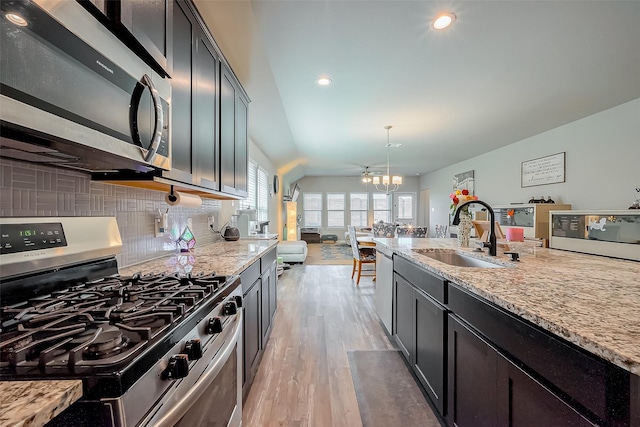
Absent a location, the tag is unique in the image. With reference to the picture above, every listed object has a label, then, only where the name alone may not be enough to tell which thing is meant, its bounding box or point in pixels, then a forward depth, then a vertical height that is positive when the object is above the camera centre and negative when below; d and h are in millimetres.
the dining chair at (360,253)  4531 -663
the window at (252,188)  4692 +471
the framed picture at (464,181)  7098 +919
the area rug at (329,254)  6516 -1140
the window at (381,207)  11250 +298
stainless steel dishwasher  2432 -672
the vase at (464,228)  2305 -115
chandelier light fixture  5992 +782
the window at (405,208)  11242 +261
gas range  518 -283
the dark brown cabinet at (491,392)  773 -609
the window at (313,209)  11258 +210
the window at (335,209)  11242 +211
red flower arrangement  2214 +136
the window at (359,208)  11234 +256
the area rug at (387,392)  1591 -1187
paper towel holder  1674 +100
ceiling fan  7355 +1428
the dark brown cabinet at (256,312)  1620 -701
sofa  6090 -868
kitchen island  628 -289
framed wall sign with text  4461 +771
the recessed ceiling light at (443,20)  1914 +1399
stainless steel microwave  594 +333
